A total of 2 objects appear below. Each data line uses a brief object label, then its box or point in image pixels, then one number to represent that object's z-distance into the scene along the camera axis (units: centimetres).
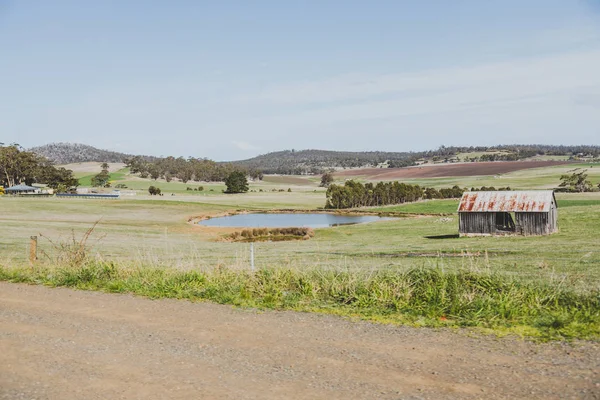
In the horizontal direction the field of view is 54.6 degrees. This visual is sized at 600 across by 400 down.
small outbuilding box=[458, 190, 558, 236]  4619
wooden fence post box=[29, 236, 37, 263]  1883
